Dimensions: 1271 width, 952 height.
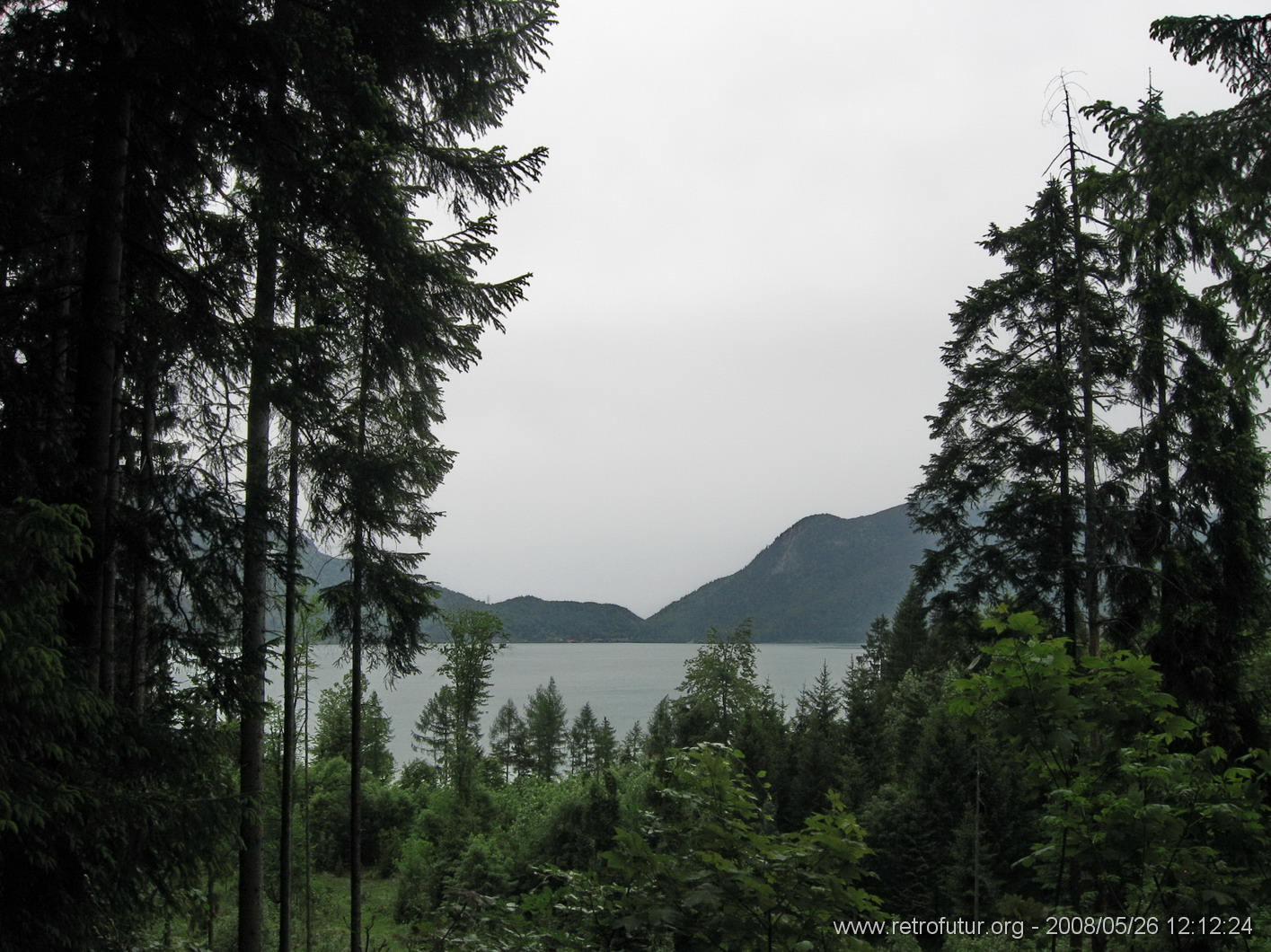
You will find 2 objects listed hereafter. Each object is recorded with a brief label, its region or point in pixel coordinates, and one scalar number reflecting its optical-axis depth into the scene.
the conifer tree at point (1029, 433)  10.26
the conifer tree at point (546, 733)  51.62
